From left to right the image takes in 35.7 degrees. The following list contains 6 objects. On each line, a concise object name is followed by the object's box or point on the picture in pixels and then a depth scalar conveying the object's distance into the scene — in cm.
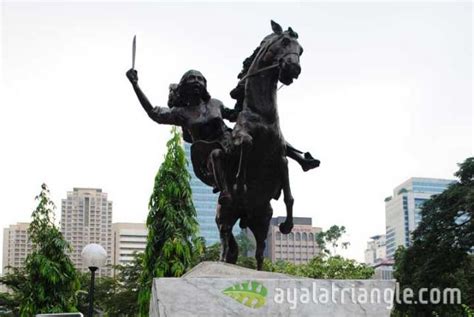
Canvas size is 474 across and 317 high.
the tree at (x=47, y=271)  2364
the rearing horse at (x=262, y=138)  782
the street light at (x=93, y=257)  1416
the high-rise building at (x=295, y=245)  8431
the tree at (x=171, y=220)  2294
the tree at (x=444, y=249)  2911
